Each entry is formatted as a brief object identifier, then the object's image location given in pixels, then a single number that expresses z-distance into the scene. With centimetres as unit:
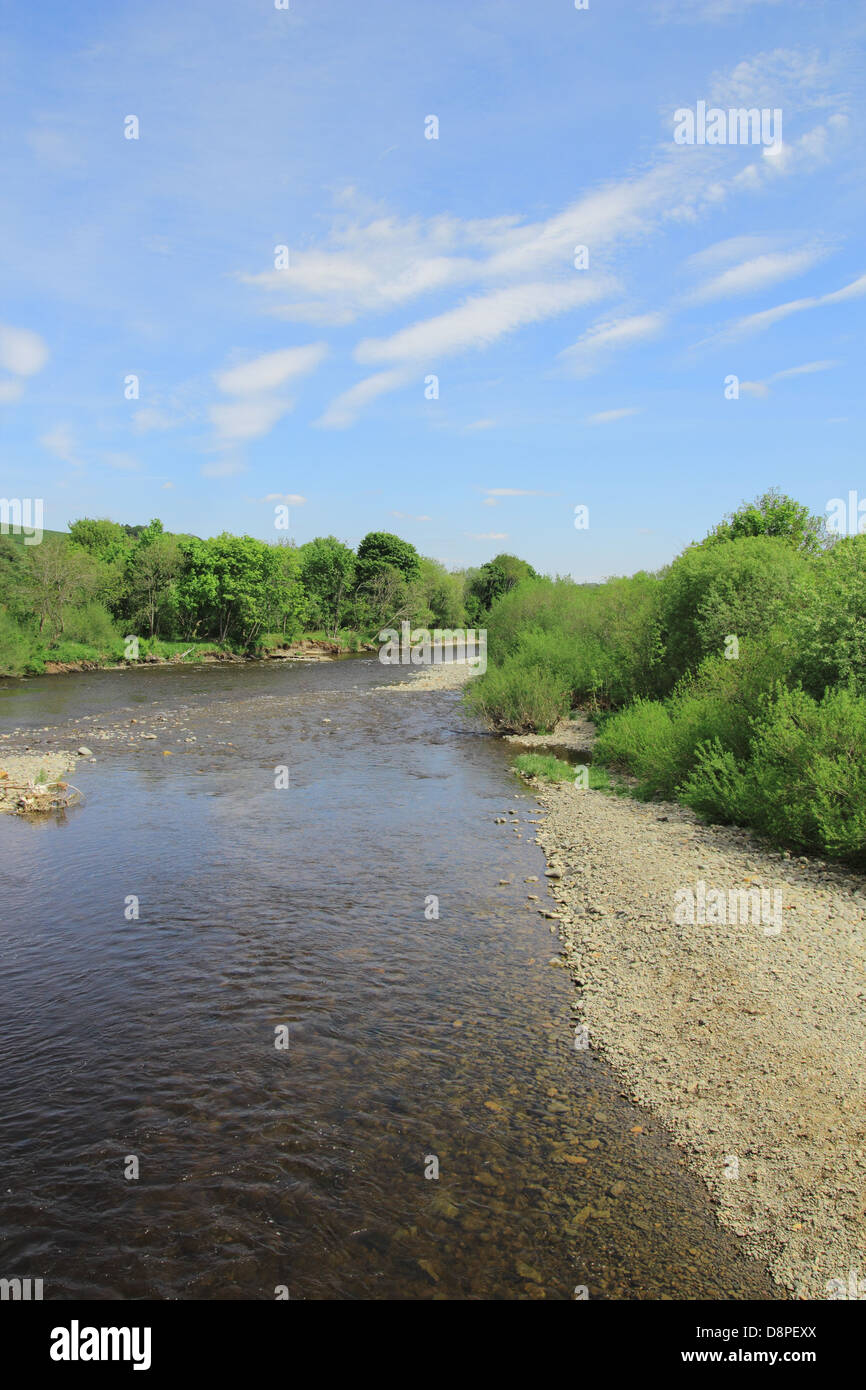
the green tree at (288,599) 8562
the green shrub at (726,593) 2444
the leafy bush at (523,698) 3328
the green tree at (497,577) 11738
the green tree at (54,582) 6384
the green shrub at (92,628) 6531
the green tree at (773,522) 3703
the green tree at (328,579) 9706
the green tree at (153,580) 7738
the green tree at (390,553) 10881
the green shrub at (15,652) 5441
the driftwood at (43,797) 2111
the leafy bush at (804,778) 1402
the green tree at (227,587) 7800
